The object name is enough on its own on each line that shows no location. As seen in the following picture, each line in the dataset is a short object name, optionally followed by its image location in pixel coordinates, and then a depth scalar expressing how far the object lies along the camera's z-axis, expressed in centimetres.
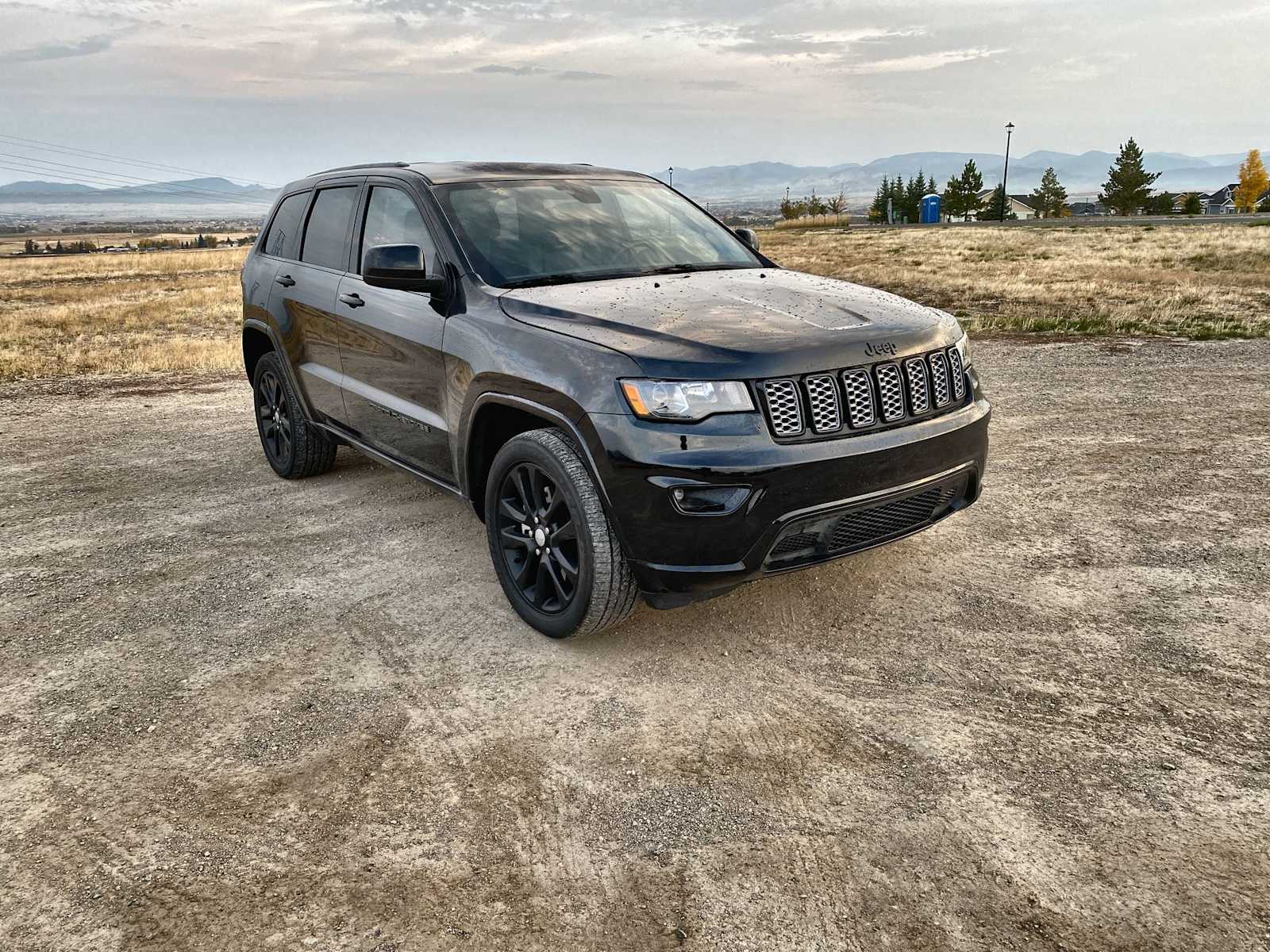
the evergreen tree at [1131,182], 7775
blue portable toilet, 6856
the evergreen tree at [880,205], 9256
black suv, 321
